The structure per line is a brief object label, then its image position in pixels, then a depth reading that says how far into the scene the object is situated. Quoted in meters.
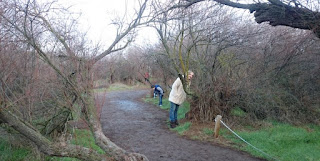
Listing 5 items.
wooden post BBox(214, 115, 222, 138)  7.36
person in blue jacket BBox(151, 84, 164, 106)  14.23
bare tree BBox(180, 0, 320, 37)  5.54
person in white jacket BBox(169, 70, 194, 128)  8.79
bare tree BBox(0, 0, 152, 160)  3.19
